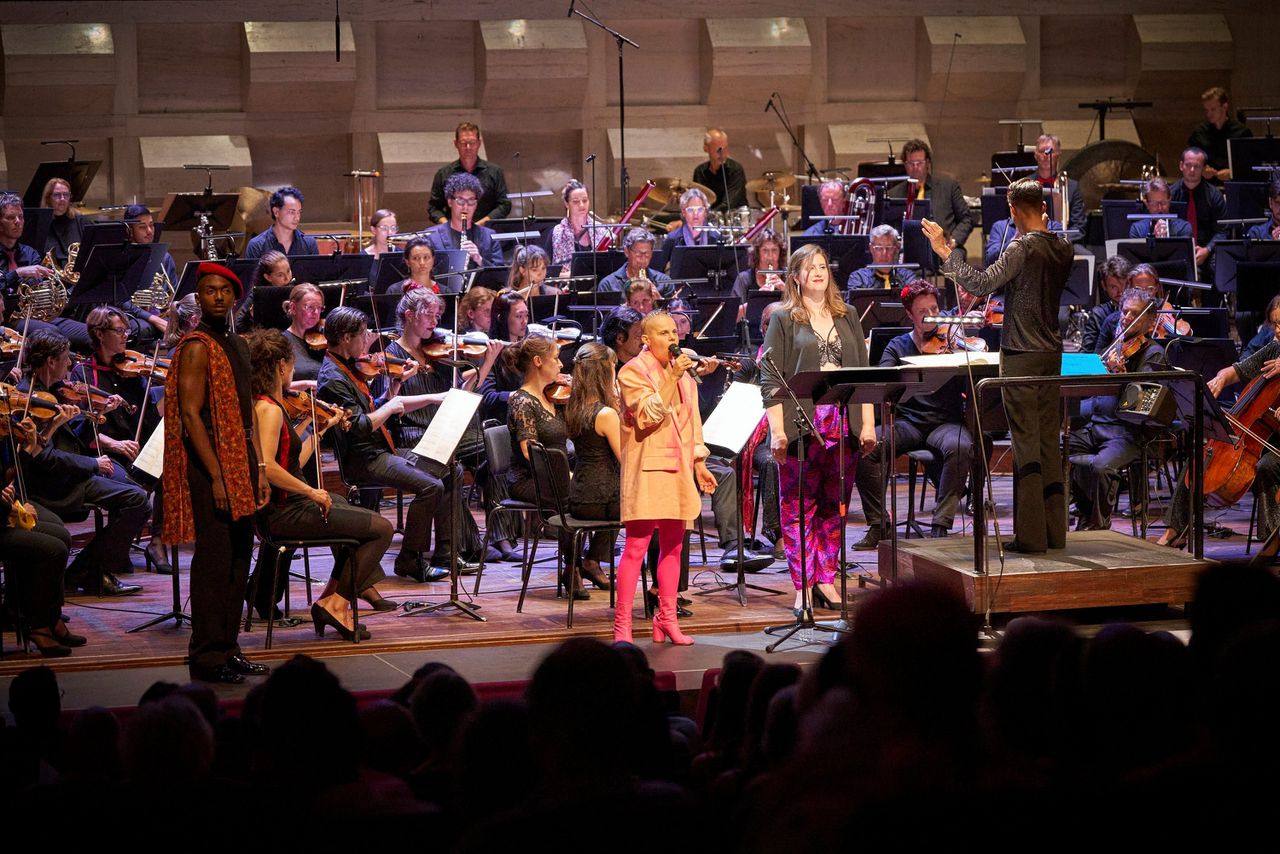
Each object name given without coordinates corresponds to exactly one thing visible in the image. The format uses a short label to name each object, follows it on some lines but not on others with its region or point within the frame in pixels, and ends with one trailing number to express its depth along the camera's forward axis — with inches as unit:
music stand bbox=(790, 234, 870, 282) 764.0
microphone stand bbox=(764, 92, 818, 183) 1024.9
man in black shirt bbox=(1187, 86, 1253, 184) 983.6
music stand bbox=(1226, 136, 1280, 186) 896.3
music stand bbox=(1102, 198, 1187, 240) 841.5
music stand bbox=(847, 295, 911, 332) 698.2
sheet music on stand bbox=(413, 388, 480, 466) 519.2
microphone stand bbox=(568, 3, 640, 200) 948.0
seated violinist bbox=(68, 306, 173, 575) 594.9
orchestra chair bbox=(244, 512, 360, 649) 470.0
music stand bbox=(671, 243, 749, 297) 773.9
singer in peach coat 455.8
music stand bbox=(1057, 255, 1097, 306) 781.3
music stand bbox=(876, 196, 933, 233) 852.0
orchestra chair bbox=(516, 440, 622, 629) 506.3
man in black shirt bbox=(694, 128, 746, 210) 952.9
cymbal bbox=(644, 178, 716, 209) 964.0
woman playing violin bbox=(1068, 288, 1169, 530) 634.2
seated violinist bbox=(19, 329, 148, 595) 529.7
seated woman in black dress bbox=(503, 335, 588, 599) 552.4
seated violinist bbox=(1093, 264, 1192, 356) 665.0
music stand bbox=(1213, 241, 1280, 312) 683.4
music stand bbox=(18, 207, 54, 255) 748.6
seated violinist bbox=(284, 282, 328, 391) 617.9
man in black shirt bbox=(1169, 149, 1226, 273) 897.5
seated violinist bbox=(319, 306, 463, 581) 562.3
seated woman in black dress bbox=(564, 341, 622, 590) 515.5
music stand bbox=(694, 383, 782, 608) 531.8
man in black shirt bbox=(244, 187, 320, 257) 772.0
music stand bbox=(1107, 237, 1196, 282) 775.1
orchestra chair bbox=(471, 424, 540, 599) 548.1
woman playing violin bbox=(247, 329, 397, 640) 471.5
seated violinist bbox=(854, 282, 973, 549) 645.3
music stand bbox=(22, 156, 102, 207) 831.7
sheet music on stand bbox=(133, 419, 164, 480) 497.3
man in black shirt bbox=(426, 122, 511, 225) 883.4
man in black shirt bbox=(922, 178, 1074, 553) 443.5
